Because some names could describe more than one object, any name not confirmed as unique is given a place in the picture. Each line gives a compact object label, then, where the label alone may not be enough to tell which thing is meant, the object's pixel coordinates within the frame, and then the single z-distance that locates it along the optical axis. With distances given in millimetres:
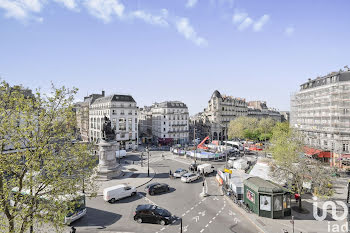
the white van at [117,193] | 20797
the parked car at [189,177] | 27928
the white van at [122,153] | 45819
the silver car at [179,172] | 30559
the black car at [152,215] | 16359
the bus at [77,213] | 15788
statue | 30625
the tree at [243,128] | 59438
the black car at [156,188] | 23167
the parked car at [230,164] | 37188
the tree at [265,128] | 58478
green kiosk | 17188
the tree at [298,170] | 18547
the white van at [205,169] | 31019
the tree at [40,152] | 9156
